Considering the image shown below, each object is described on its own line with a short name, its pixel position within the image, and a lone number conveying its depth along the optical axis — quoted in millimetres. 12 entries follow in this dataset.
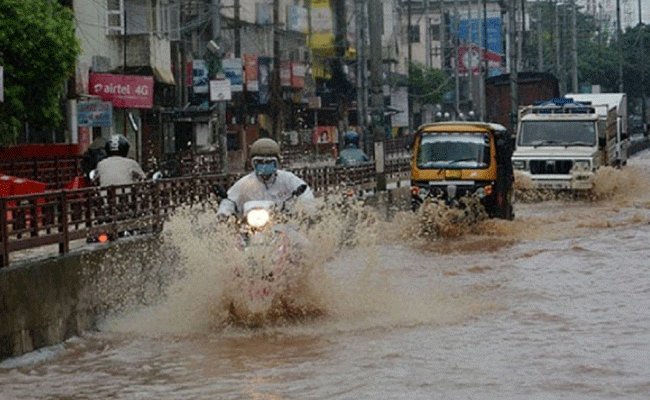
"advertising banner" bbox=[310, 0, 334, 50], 75562
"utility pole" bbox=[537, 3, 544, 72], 97700
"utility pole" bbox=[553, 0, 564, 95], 98500
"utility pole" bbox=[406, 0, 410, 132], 88250
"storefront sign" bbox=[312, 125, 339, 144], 72506
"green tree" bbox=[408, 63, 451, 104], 97988
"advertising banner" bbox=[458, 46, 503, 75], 98050
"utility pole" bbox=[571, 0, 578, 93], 85188
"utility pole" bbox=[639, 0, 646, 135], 101925
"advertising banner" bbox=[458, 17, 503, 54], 109688
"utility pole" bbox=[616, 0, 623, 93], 100125
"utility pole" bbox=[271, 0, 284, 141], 68125
